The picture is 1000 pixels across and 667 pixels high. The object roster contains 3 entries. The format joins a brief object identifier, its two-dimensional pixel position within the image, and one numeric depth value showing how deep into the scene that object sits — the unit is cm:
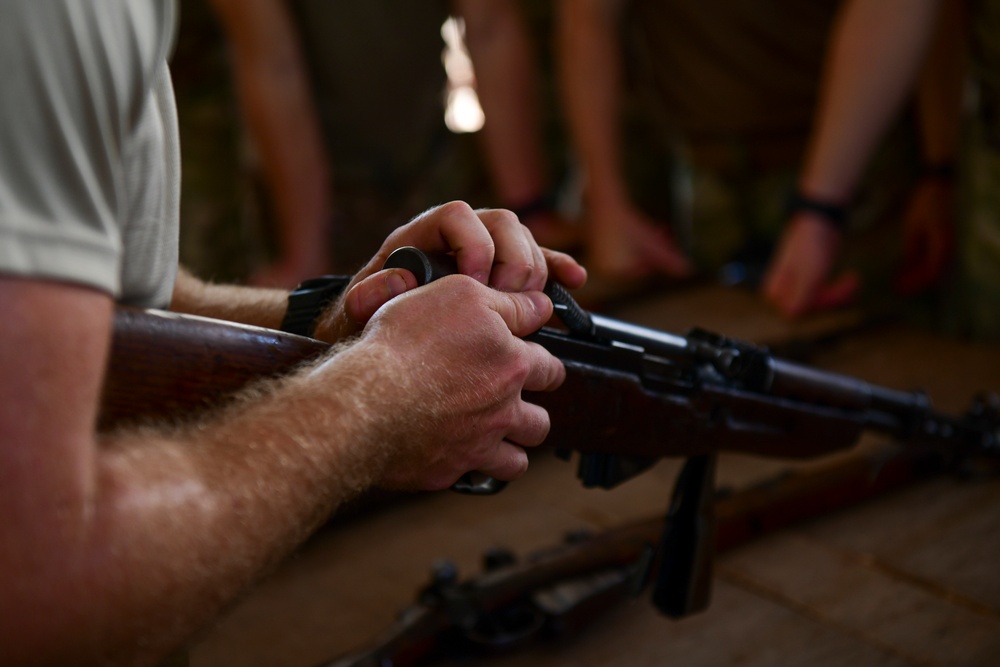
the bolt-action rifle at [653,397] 61
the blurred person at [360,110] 222
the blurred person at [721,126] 235
